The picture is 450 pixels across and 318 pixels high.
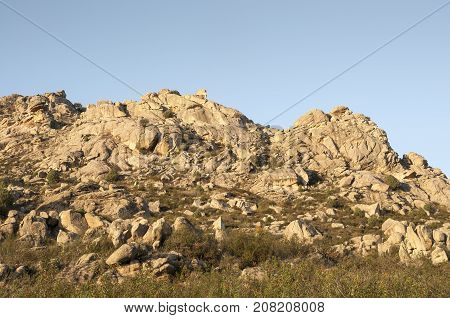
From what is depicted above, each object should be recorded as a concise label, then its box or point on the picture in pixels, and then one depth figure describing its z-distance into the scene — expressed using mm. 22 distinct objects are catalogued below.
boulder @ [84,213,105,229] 28552
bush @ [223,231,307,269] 20453
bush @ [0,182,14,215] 34284
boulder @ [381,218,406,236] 26328
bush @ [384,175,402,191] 43250
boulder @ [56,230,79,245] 24056
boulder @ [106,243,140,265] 18078
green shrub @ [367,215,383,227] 33625
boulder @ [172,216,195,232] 22308
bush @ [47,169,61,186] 44094
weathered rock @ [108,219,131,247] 21578
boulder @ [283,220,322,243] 26056
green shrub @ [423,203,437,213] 39312
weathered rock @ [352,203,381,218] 36041
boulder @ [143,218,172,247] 21719
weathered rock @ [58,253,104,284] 16906
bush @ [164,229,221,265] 20328
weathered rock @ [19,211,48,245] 25072
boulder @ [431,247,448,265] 21047
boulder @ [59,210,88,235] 27897
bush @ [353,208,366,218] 36375
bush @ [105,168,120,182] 44875
